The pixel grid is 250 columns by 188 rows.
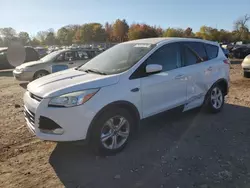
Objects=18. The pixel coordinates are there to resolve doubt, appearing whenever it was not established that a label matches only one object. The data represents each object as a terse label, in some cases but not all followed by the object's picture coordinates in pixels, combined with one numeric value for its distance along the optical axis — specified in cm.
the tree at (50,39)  7597
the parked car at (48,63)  788
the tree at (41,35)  8094
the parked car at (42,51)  2067
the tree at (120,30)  6938
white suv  257
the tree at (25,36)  6697
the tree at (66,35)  7738
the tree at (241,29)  5971
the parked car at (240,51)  1990
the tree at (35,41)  7434
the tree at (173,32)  6089
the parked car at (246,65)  806
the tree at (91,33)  7040
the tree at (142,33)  5607
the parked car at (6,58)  1347
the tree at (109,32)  7087
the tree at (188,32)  6783
